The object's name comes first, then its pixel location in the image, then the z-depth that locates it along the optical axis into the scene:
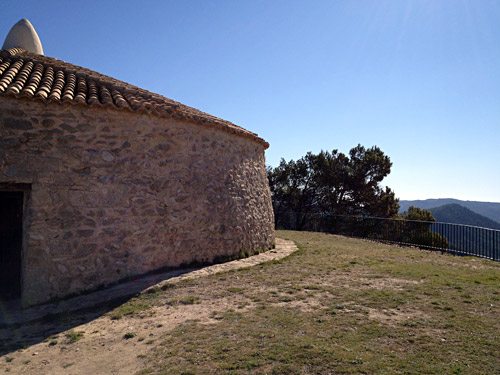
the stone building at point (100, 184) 5.86
